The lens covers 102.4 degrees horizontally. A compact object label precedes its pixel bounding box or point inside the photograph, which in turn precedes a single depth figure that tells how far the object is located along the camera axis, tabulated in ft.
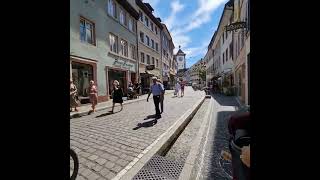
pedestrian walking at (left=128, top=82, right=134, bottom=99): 34.10
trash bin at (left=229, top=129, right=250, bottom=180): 3.45
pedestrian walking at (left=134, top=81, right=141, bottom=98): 37.95
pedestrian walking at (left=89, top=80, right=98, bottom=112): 20.00
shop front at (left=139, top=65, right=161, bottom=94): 47.80
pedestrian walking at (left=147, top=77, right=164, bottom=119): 16.55
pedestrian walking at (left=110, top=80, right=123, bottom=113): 19.96
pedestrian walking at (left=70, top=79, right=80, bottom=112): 19.41
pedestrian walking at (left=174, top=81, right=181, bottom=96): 41.65
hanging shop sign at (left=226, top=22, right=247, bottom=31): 21.64
